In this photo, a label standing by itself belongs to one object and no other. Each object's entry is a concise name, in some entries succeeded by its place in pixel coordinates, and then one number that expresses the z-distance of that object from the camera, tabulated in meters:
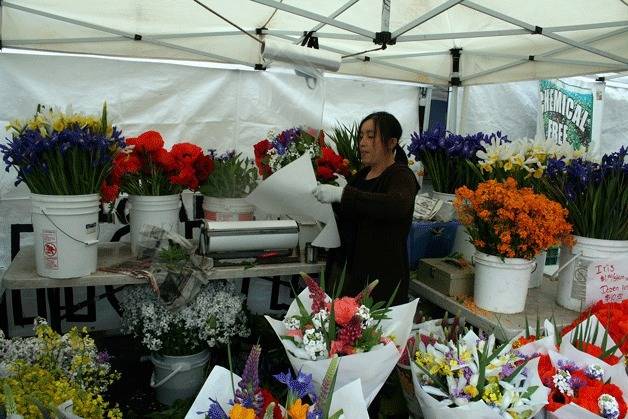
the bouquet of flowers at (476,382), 0.89
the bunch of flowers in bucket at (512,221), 1.61
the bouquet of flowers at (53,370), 0.95
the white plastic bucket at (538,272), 2.07
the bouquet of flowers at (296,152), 2.21
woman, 1.83
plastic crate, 2.27
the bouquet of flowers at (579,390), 0.92
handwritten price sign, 1.61
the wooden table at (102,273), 1.82
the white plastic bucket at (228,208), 2.29
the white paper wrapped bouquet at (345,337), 0.90
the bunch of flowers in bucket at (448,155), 2.38
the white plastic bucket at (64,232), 1.74
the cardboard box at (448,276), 1.90
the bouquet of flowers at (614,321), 1.21
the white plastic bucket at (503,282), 1.70
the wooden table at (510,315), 1.66
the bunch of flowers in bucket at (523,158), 1.97
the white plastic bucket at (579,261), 1.69
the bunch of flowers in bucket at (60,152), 1.68
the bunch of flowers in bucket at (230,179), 2.27
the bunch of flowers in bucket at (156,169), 2.09
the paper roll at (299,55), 2.22
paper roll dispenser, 2.04
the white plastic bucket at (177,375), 2.18
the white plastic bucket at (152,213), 2.11
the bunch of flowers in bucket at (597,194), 1.66
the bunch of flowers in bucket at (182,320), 2.09
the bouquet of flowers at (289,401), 0.74
